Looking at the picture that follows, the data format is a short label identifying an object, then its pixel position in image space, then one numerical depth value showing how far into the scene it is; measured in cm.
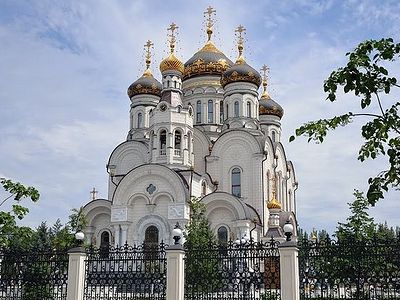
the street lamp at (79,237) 1323
